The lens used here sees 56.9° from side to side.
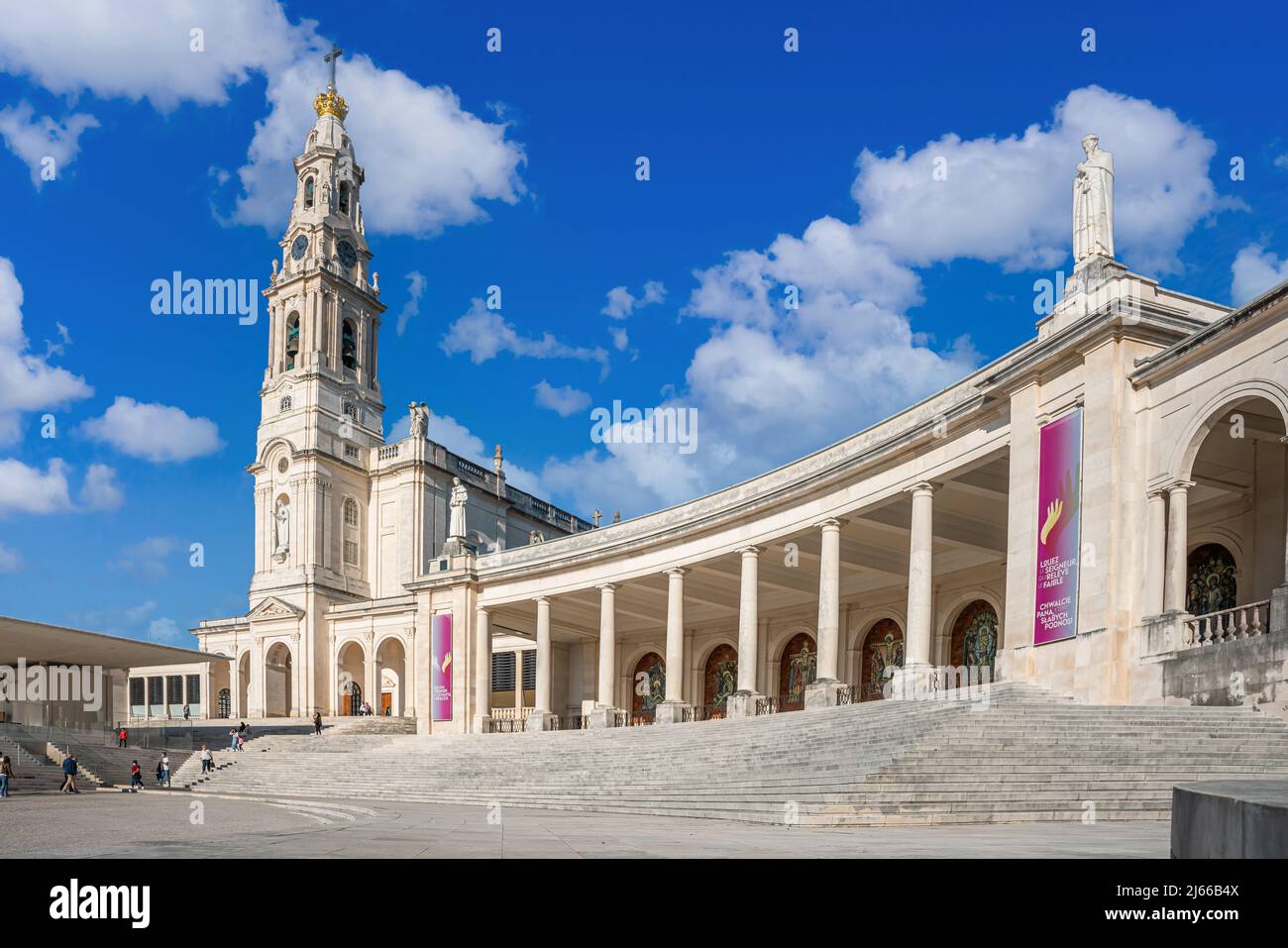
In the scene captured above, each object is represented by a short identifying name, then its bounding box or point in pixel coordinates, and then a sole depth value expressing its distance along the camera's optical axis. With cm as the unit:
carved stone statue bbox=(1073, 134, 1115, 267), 2817
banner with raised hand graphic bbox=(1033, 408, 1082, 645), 2709
